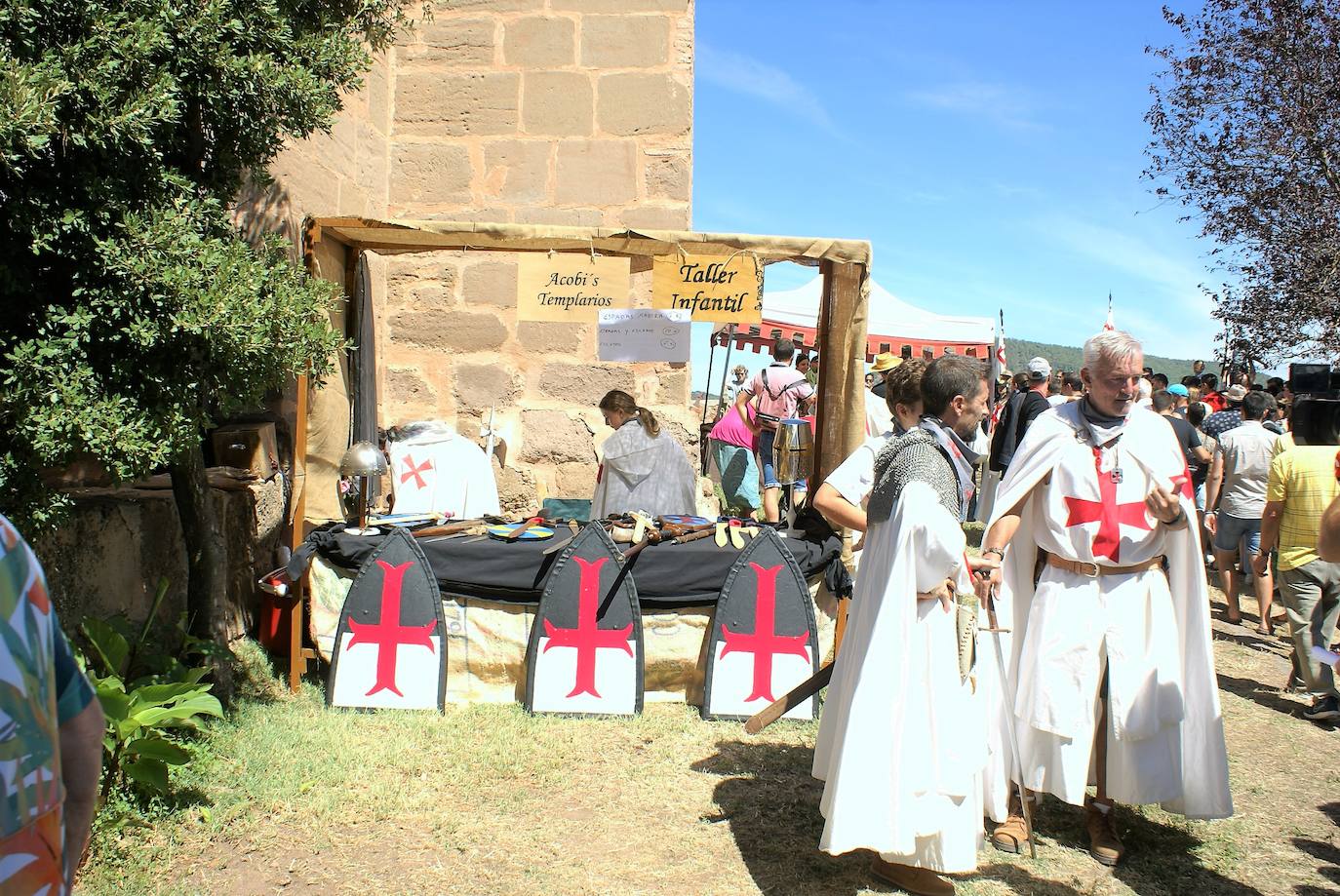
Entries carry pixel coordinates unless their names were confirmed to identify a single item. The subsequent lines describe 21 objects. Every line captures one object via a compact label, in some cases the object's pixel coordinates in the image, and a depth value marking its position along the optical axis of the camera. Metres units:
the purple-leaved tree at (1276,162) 11.13
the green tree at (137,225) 2.99
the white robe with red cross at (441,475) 6.02
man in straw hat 7.77
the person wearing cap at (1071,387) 9.42
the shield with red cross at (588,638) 4.73
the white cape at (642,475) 6.20
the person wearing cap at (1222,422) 7.97
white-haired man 3.44
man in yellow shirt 5.38
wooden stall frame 5.06
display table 4.80
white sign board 5.44
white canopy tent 12.29
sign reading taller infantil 5.14
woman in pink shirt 9.06
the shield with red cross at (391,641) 4.70
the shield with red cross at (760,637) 4.80
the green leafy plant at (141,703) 3.33
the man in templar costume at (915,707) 2.88
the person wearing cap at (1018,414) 8.52
